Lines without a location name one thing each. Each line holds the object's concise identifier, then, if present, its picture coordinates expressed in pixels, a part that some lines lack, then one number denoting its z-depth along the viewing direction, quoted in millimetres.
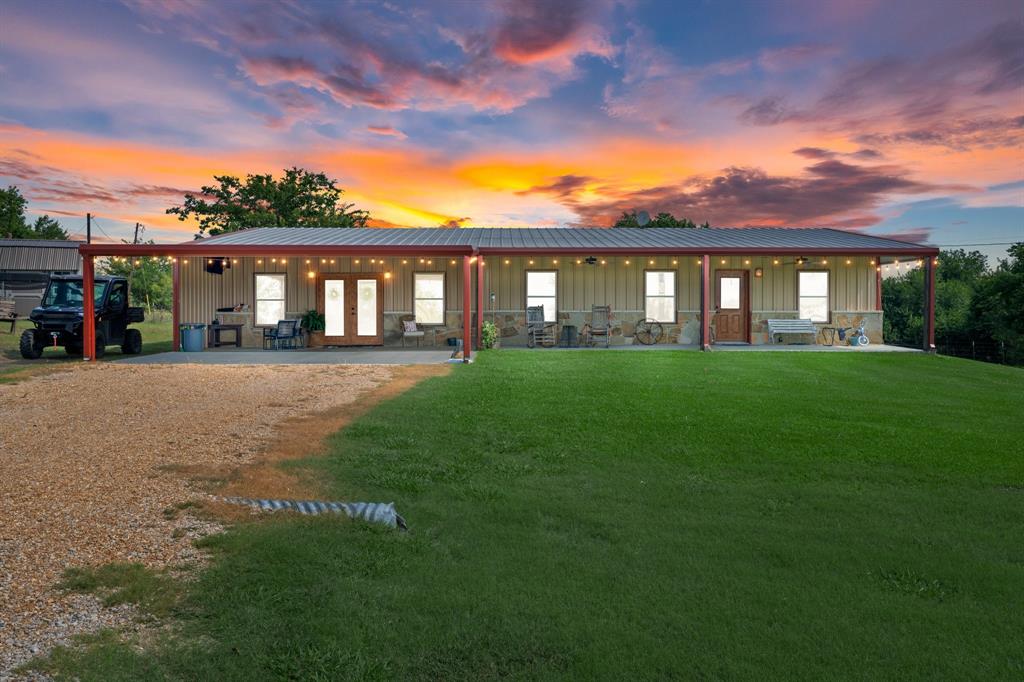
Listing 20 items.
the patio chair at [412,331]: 17266
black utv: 14297
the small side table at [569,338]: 17422
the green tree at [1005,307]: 23062
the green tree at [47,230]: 46481
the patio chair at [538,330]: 17312
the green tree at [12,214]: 41019
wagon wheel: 17750
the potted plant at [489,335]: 16547
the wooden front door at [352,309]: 17656
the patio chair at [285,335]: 16778
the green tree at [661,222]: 36078
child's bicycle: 17656
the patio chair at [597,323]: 17594
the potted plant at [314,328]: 17359
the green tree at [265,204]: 34938
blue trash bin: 15688
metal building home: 17500
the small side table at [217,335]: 16884
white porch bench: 17422
